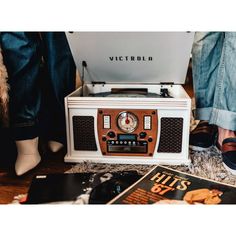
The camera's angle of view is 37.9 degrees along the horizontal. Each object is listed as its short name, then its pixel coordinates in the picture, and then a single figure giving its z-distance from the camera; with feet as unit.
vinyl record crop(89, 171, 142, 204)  2.70
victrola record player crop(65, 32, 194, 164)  3.31
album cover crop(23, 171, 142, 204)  2.72
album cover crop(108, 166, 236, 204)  2.68
